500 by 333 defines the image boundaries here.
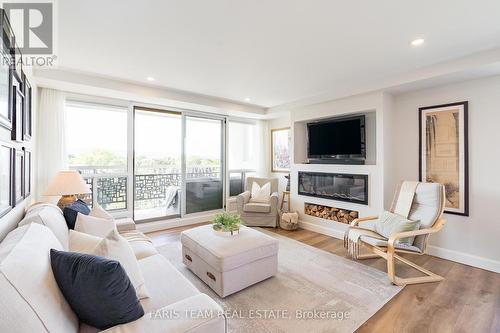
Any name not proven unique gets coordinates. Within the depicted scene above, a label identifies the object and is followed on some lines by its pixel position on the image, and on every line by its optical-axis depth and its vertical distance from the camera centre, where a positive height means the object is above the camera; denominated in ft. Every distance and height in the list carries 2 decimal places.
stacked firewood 13.00 -2.70
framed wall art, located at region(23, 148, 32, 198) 7.56 -0.16
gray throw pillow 8.83 -2.29
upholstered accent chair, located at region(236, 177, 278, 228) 14.74 -2.80
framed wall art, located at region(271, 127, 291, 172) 17.89 +1.34
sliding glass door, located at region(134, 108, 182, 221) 14.70 +0.21
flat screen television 12.51 +1.47
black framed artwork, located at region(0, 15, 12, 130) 4.90 +1.99
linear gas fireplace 12.37 -1.12
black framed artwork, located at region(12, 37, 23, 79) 6.02 +2.95
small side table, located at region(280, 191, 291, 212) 16.17 -2.22
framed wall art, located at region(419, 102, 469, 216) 9.93 +0.68
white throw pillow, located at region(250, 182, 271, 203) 15.52 -1.77
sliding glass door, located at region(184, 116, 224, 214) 15.88 +0.21
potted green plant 8.60 -2.08
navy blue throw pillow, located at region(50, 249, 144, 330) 3.37 -1.74
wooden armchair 8.21 -2.37
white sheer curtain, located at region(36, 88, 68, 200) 10.74 +1.38
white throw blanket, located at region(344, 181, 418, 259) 9.40 -2.58
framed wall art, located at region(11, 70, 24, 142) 5.90 +1.62
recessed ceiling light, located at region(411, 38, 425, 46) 7.44 +3.97
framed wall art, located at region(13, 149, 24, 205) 6.05 -0.24
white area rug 6.26 -4.07
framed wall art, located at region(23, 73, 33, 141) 7.45 +1.87
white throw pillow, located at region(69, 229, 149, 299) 4.45 -1.65
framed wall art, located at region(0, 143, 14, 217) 4.95 -0.22
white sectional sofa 2.72 -1.75
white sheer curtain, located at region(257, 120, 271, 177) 18.84 +1.36
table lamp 8.76 -0.73
